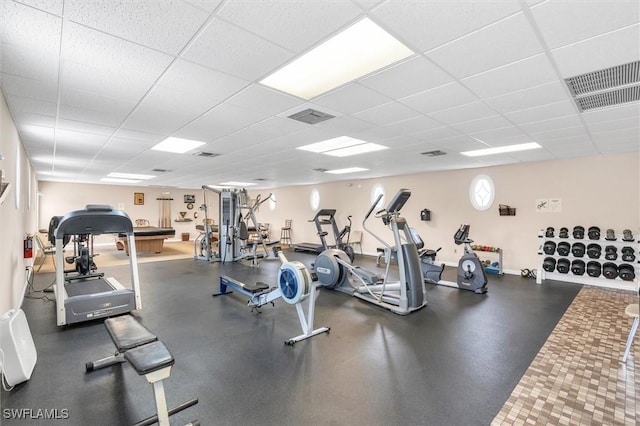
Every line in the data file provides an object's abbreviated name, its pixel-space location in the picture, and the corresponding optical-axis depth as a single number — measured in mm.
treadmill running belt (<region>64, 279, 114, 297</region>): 4781
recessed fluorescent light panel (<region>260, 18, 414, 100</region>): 1893
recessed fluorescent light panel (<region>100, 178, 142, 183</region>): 9836
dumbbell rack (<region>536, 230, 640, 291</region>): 5086
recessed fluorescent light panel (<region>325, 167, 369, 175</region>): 7311
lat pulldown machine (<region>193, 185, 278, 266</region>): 7707
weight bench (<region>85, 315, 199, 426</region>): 1582
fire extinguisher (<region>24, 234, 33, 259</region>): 4388
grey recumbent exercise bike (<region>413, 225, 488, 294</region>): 5070
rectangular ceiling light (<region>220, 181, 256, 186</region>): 10905
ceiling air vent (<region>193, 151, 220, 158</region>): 5316
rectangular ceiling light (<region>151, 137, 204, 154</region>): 4525
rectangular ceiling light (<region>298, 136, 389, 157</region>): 4547
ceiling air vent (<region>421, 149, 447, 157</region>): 5201
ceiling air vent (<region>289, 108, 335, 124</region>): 3217
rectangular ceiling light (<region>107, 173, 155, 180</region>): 8438
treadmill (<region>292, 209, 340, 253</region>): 6613
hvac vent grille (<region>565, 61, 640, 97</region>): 2238
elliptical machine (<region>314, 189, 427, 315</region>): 4051
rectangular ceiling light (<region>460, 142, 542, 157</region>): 4695
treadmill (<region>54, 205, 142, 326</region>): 3461
